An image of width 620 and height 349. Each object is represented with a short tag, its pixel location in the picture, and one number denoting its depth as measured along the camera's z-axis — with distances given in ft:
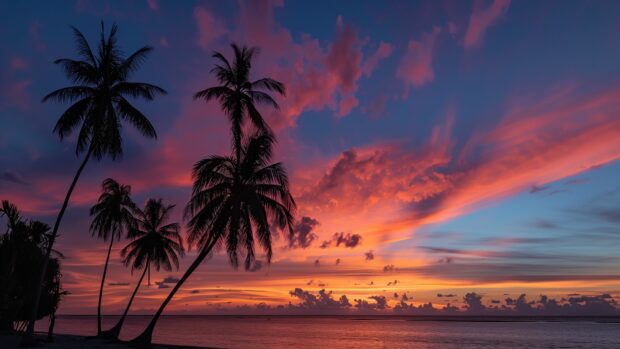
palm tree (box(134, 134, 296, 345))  85.40
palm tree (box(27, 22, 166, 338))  79.05
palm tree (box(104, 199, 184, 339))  133.39
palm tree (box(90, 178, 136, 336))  125.39
